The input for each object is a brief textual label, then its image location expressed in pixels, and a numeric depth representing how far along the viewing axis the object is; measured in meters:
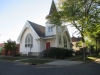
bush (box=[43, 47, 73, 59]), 13.47
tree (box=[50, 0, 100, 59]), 12.40
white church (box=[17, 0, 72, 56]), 16.21
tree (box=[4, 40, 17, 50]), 13.67
